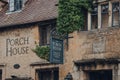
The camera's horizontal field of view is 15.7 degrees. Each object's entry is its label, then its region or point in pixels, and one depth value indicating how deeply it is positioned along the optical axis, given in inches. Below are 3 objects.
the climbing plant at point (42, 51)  907.5
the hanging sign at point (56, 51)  818.8
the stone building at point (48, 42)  804.0
